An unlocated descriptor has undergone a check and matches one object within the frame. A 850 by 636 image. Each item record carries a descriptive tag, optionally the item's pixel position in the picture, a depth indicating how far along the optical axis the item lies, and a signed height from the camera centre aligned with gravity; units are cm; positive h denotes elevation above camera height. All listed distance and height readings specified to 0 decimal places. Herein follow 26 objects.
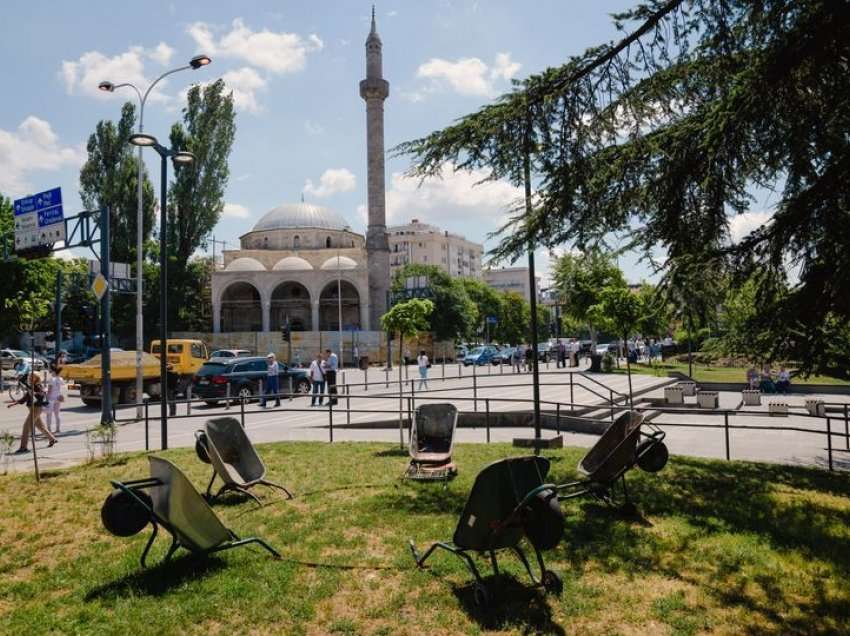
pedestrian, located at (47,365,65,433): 1345 -104
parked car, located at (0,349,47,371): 3784 -66
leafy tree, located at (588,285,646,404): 2320 +98
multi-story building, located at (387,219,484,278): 10900 +1634
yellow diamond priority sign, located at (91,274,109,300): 1350 +131
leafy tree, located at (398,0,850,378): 679 +221
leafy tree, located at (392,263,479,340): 5672 +229
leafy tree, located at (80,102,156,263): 4438 +1228
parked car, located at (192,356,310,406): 1992 -110
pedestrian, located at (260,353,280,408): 1950 -111
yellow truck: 1972 -103
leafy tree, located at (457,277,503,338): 7112 +449
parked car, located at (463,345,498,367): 4381 -136
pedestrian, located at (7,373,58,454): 1090 -109
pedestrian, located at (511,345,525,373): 3653 -137
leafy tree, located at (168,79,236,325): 4522 +1255
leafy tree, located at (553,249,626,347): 3556 +279
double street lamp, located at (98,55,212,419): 1797 +230
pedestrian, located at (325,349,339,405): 2045 -94
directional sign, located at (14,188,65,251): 1858 +387
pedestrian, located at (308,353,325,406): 1905 -106
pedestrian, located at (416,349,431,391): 2506 -107
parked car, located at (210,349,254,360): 3341 -59
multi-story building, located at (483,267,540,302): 12438 +1134
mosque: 5278 +659
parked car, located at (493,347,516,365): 4478 -142
